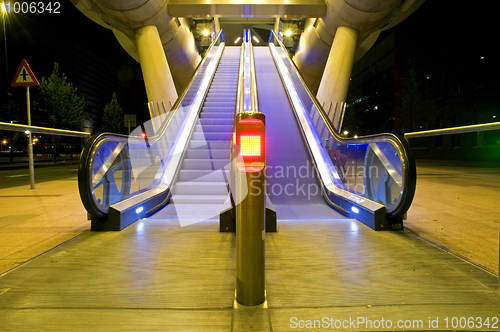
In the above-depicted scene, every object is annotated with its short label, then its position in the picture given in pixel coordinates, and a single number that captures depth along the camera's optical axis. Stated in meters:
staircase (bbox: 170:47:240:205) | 4.62
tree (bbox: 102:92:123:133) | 26.38
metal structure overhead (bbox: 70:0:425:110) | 9.70
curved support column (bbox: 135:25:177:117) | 10.28
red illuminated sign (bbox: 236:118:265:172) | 1.58
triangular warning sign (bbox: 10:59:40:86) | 5.98
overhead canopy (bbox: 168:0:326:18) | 10.85
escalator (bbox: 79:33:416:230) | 3.15
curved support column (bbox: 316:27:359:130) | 10.39
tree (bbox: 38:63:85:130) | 17.25
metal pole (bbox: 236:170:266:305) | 1.60
